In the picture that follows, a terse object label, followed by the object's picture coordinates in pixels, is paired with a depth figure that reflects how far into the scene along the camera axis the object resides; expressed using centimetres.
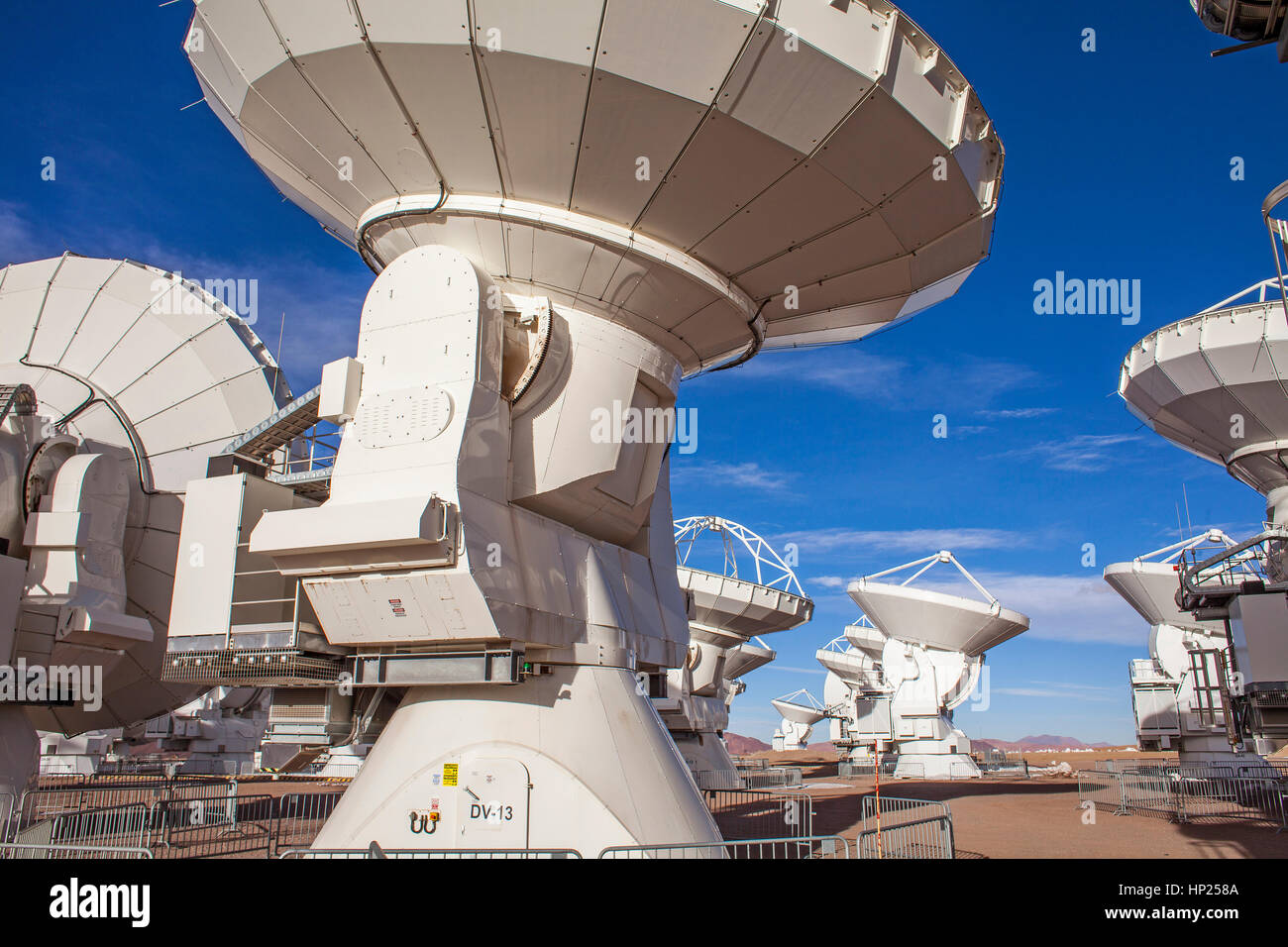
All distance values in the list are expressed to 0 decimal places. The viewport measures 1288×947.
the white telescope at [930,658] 3691
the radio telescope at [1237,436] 1819
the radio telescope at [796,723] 8444
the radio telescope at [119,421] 1617
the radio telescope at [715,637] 2736
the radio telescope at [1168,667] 3133
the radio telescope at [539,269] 904
